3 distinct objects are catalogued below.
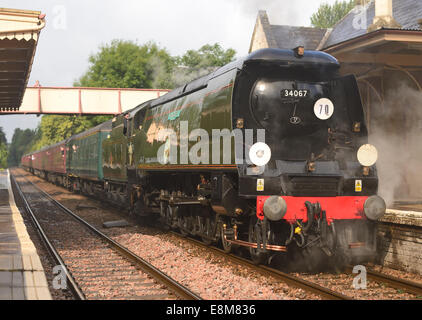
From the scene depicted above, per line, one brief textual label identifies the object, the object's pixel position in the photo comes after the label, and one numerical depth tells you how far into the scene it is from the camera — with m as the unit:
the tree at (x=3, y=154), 79.53
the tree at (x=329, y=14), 65.19
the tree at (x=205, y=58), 54.91
